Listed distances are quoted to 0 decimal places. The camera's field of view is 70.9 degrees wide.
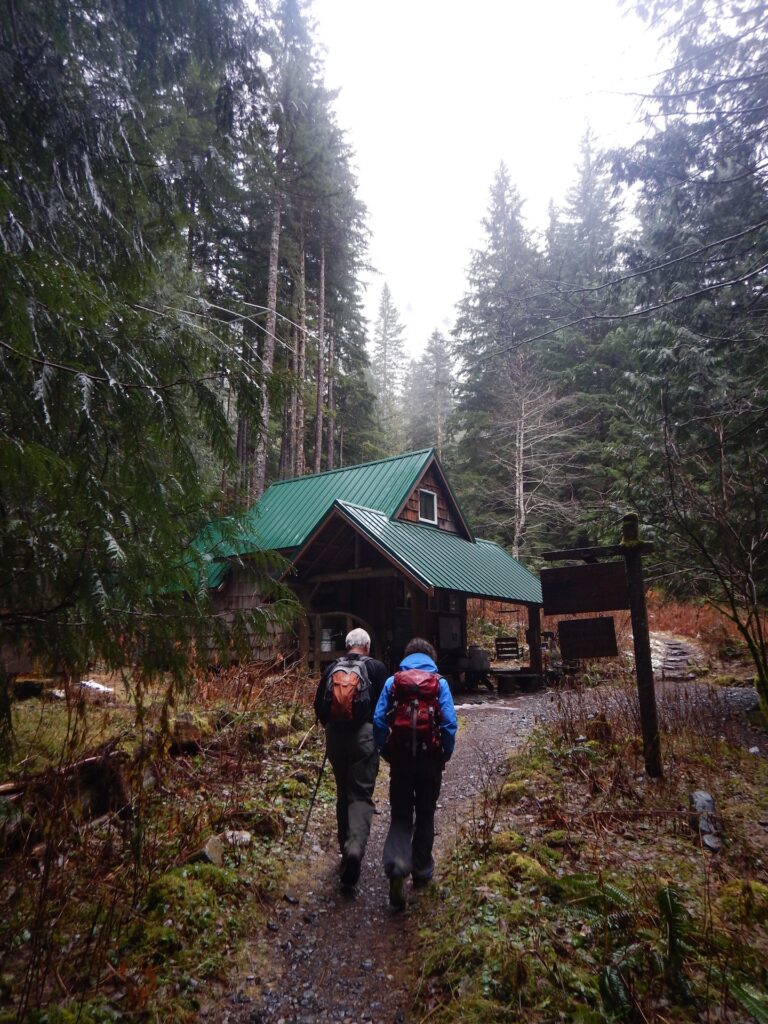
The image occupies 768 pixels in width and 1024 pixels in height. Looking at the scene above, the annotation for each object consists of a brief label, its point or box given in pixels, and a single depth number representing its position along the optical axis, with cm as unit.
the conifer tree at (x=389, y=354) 4441
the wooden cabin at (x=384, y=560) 1266
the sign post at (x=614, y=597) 603
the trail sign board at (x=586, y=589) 670
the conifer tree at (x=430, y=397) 3528
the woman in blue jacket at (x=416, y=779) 414
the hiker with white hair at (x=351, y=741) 438
